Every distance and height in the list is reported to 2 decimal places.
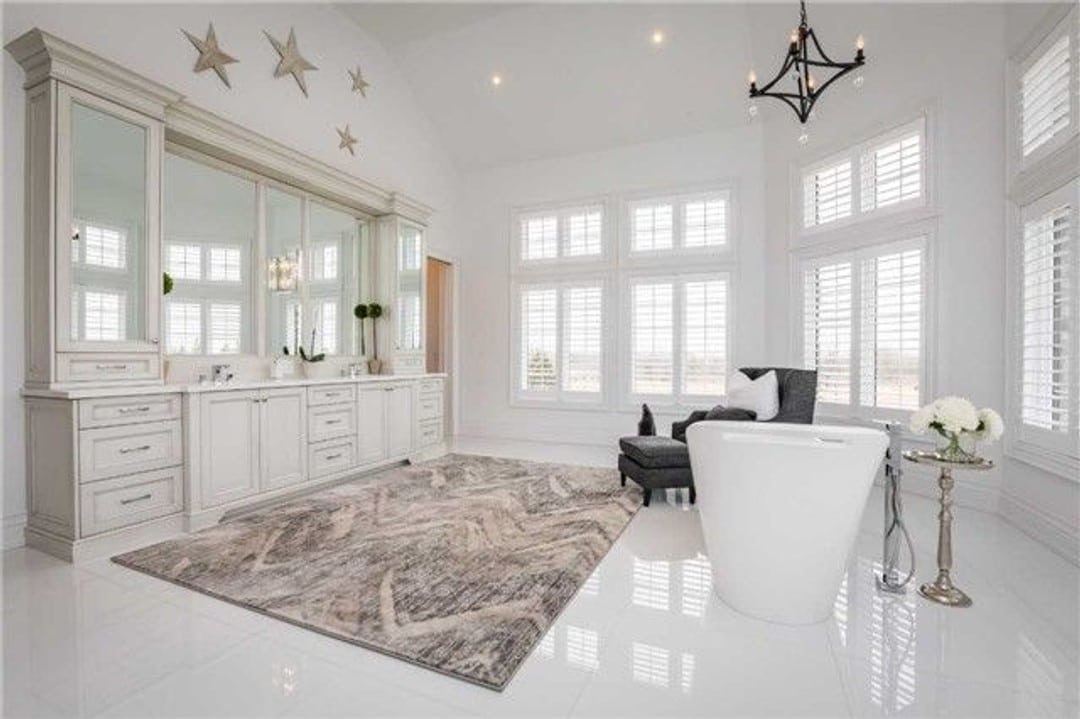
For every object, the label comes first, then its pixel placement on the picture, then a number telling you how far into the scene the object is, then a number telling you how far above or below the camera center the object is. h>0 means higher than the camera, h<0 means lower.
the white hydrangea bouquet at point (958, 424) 2.33 -0.32
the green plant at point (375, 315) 5.32 +0.41
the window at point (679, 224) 5.88 +1.59
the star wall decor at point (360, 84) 5.32 +2.91
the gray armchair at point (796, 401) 4.02 -0.37
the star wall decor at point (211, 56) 3.83 +2.34
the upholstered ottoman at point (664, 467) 3.69 -0.83
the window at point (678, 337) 5.83 +0.21
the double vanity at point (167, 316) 2.83 +0.27
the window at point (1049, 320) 2.90 +0.22
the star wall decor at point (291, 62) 4.47 +2.69
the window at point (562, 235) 6.47 +1.59
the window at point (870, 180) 4.15 +1.60
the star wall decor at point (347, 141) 5.14 +2.21
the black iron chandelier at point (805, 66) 2.61 +1.55
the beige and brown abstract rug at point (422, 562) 2.02 -1.13
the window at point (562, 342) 6.44 +0.16
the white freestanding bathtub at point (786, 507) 2.01 -0.64
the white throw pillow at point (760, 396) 4.09 -0.35
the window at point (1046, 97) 2.97 +1.62
